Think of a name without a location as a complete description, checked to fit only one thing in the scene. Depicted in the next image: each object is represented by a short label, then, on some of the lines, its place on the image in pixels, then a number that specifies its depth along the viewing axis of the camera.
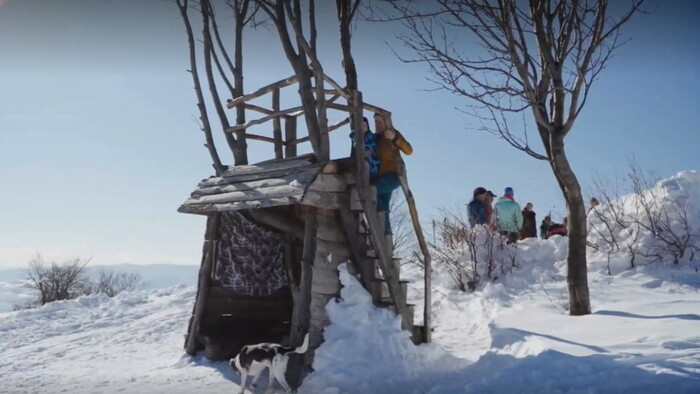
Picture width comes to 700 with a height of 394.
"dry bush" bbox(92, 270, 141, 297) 31.11
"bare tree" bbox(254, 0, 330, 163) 7.27
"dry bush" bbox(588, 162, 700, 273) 9.20
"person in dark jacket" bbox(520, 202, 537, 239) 14.23
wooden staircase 7.07
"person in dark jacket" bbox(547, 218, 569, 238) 13.38
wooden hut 6.94
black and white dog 6.24
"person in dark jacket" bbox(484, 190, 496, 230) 12.06
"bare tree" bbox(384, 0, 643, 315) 7.55
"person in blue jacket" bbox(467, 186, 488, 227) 11.96
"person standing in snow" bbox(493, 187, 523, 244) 11.97
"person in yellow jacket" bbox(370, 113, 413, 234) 7.53
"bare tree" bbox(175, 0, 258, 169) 9.75
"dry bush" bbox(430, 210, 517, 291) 11.03
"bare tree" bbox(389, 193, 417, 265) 14.78
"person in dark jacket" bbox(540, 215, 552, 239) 15.20
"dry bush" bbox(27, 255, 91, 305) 26.39
